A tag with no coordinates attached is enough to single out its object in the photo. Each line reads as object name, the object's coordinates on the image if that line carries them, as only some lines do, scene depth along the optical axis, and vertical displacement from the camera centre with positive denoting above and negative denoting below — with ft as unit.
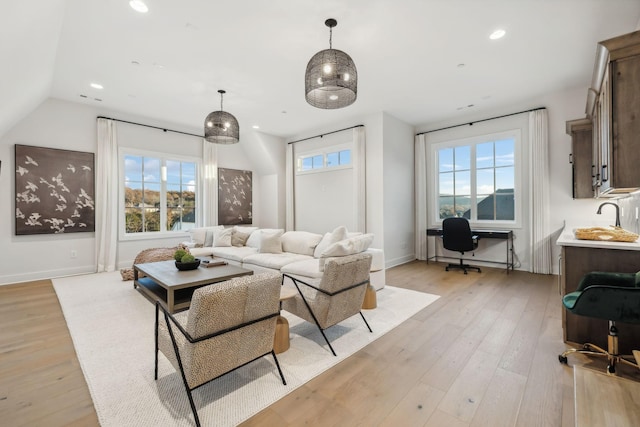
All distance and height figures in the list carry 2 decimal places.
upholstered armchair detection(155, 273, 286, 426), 5.12 -2.28
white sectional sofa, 11.79 -1.88
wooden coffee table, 10.25 -2.43
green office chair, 5.98 -2.02
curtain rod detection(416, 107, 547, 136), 16.46 +6.17
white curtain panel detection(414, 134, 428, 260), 21.38 +1.19
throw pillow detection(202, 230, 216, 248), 19.11 -1.64
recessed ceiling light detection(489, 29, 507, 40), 10.32 +6.65
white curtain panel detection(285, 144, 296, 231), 24.66 +2.12
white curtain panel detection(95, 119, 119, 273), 17.62 +1.22
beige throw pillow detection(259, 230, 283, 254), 15.72 -1.60
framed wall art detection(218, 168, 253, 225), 23.45 +1.56
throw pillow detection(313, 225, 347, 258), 13.39 -1.22
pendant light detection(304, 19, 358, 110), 8.20 +4.17
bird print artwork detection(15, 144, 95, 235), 15.52 +1.45
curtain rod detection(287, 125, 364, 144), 20.03 +6.32
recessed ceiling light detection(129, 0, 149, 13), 8.83 +6.66
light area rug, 5.71 -3.92
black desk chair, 16.94 -1.44
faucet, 12.25 -0.14
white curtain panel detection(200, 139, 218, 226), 22.26 +2.46
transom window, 21.25 +4.37
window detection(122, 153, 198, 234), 19.34 +1.56
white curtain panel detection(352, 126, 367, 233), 19.40 +2.20
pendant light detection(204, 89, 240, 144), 13.05 +4.14
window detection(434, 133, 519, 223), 18.12 +2.37
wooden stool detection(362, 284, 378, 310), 11.26 -3.45
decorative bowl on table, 11.93 -2.14
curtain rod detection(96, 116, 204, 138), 18.13 +6.26
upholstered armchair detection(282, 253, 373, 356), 7.77 -2.35
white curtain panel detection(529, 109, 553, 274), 16.25 +1.32
